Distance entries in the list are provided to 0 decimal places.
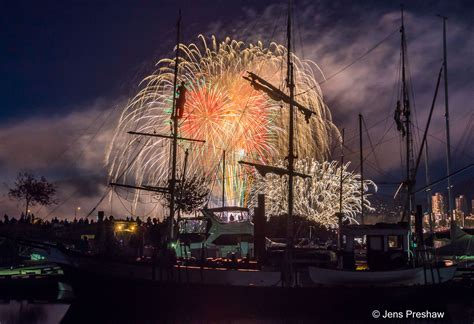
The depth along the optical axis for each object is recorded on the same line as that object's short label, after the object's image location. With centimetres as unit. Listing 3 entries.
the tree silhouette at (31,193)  7206
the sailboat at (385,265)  3284
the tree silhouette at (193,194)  7244
